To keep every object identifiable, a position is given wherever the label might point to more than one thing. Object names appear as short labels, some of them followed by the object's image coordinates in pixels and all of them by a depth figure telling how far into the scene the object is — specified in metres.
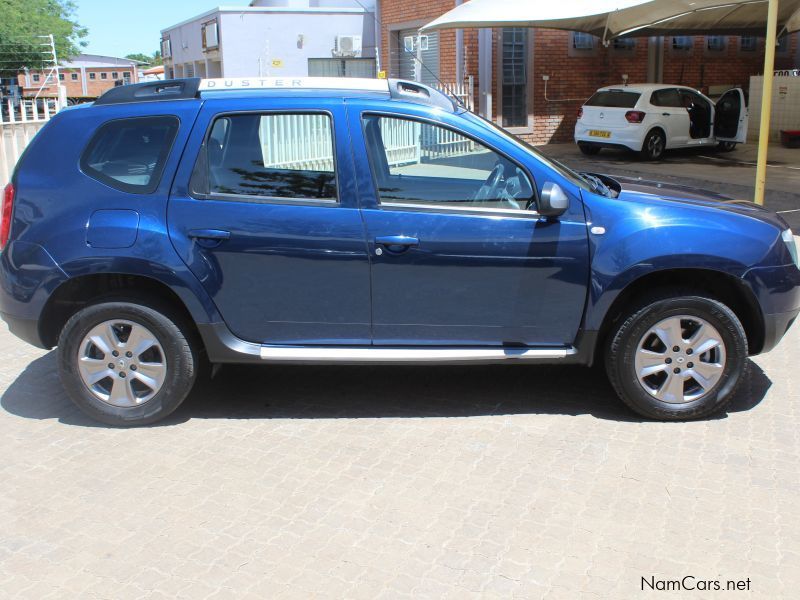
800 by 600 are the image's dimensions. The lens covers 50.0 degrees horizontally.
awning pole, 8.26
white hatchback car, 18.11
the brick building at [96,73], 89.39
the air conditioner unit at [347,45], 25.48
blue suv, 4.58
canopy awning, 17.25
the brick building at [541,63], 21.39
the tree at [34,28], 40.28
